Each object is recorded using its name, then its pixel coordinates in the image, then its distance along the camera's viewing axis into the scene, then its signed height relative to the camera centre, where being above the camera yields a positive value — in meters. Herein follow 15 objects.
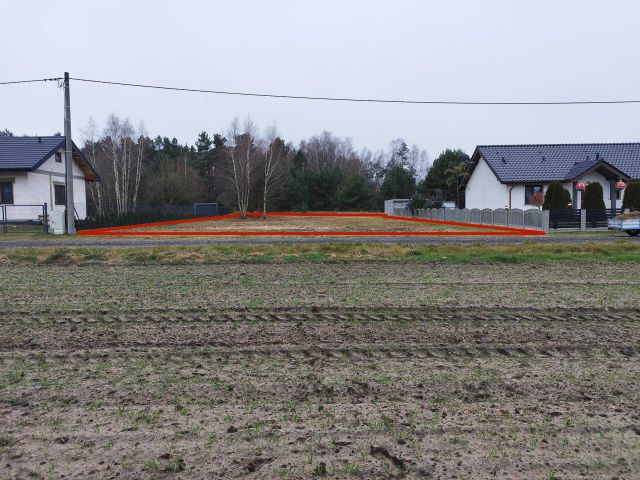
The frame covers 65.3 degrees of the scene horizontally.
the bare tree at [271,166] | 59.38 +6.15
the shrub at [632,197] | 28.42 +0.94
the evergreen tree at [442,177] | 60.72 +4.72
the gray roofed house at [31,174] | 30.80 +2.81
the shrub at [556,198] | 29.70 +0.95
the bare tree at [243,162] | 55.09 +6.13
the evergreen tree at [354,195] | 71.38 +2.96
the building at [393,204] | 61.26 +1.38
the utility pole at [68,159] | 23.38 +2.77
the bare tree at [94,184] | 57.14 +4.04
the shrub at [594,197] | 28.84 +0.96
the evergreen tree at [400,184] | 75.00 +4.68
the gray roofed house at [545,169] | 36.72 +3.43
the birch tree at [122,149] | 53.16 +7.83
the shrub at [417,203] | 50.97 +1.26
